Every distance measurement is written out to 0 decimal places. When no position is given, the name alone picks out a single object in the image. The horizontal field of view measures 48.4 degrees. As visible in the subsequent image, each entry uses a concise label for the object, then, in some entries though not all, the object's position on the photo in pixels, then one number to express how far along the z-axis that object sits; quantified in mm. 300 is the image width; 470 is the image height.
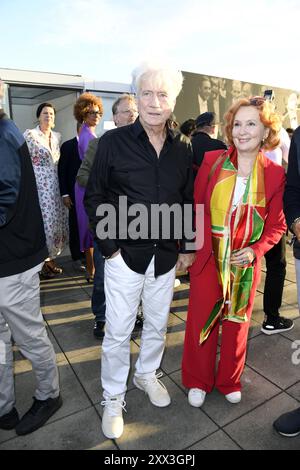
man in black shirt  1831
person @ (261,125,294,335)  2998
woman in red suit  1961
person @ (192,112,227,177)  3377
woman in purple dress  3484
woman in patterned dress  3920
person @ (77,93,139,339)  2627
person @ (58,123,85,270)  4012
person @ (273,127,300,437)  1809
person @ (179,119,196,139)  4484
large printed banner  6762
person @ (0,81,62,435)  1663
